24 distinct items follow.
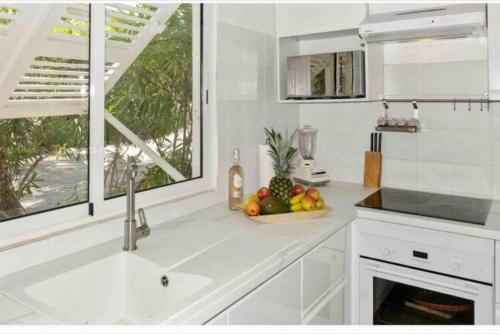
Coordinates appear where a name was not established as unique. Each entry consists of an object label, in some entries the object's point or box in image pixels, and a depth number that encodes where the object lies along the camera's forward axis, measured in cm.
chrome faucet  145
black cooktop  188
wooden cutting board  183
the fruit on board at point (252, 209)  186
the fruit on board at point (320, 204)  192
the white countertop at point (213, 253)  109
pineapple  222
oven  173
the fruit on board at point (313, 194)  192
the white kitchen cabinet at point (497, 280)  168
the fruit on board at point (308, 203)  189
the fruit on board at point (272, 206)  188
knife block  251
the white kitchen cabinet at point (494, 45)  188
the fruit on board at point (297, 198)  191
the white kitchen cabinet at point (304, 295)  127
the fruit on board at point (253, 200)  191
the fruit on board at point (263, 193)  197
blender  250
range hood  183
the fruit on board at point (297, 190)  199
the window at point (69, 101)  151
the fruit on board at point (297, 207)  191
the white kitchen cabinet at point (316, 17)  224
